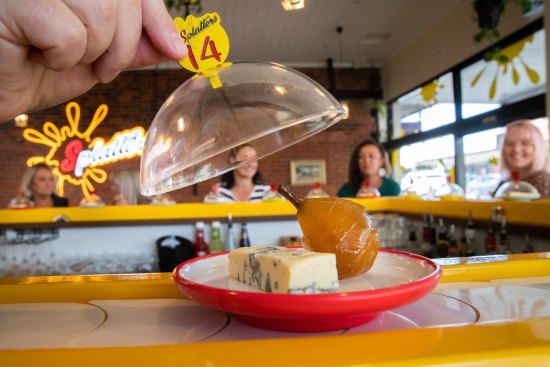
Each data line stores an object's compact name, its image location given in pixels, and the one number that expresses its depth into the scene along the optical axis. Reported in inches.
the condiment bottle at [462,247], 87.5
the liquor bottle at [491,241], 76.8
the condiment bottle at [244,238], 108.9
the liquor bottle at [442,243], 92.0
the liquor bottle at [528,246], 71.5
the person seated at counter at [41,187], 181.6
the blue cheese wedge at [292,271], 22.1
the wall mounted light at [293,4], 96.4
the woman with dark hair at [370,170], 163.3
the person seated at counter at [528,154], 126.8
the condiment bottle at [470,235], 84.1
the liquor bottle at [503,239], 74.1
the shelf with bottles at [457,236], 73.0
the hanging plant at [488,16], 159.5
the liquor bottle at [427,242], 94.5
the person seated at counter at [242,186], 159.9
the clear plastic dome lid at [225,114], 28.7
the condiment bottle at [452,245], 89.7
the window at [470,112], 165.3
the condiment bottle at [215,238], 106.4
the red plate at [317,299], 19.2
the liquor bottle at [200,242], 106.6
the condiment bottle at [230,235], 109.9
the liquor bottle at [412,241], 102.3
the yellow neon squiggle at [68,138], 227.6
